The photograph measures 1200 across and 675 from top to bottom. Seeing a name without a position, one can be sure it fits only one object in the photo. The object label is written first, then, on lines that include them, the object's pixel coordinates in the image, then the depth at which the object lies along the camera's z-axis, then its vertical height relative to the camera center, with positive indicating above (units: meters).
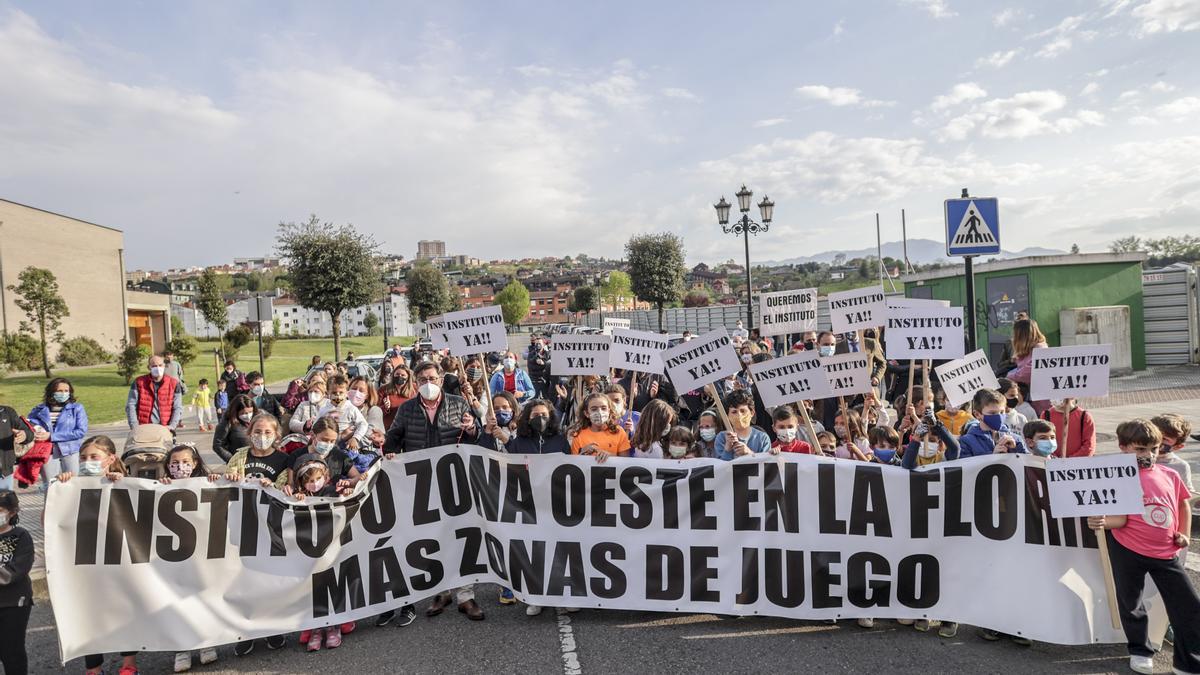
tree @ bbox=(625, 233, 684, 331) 43.28 +3.71
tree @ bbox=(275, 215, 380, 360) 27.34 +2.87
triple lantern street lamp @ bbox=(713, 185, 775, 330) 19.56 +2.98
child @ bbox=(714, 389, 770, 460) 5.70 -0.98
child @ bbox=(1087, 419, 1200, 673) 4.08 -1.51
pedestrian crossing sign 8.12 +1.03
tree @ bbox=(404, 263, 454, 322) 71.69 +4.37
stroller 5.44 -0.89
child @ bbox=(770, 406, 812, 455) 5.57 -0.92
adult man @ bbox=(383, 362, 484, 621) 6.50 -0.82
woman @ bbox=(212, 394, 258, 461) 7.95 -0.99
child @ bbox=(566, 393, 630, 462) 6.00 -0.94
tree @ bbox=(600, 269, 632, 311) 107.00 +6.01
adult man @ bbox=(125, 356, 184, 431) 9.25 -0.72
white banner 4.71 -1.60
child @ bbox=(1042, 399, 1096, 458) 5.43 -1.01
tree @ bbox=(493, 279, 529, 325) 114.38 +4.94
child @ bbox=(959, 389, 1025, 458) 5.50 -0.98
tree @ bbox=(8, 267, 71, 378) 31.67 +2.48
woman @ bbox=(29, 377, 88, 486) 7.77 -0.83
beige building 43.87 +6.17
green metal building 17.31 +0.42
